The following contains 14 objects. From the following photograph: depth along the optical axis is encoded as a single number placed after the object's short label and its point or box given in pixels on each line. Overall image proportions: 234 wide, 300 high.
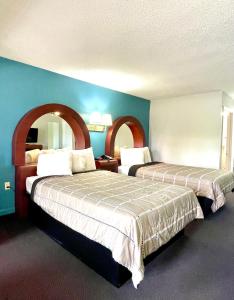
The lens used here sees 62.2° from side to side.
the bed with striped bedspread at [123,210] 1.54
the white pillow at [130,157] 4.38
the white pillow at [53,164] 2.94
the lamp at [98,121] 4.03
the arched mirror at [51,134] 4.68
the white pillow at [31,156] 3.35
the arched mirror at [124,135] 4.43
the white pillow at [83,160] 3.35
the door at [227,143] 5.51
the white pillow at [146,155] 4.64
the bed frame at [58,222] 1.72
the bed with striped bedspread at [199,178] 3.03
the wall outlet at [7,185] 2.93
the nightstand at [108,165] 3.85
